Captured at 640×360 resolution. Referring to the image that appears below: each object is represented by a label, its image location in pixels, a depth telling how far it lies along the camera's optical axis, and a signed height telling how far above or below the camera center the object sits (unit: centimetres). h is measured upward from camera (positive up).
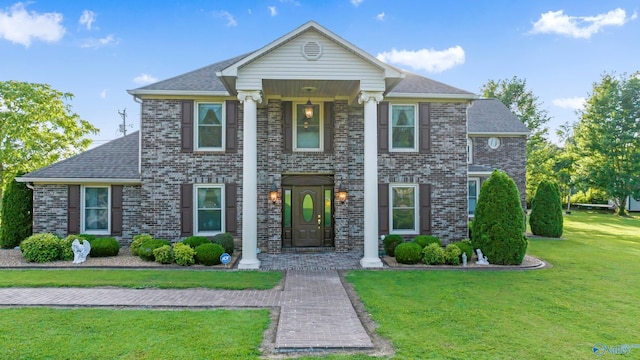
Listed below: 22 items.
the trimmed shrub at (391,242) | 1122 -178
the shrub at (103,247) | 1077 -189
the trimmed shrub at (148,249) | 1019 -182
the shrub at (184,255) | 987 -193
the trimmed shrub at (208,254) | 989 -192
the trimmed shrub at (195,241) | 1054 -165
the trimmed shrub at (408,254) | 1009 -194
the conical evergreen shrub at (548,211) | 1642 -114
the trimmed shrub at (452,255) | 1007 -197
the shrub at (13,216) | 1252 -107
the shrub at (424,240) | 1080 -166
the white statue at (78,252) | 1012 -190
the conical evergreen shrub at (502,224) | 995 -107
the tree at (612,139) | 2692 +375
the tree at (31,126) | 1866 +338
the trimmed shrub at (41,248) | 993 -178
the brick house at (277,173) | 1172 +48
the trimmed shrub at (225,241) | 1077 -169
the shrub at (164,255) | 995 -195
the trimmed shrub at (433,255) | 1008 -198
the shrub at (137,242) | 1091 -174
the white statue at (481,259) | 1013 -210
